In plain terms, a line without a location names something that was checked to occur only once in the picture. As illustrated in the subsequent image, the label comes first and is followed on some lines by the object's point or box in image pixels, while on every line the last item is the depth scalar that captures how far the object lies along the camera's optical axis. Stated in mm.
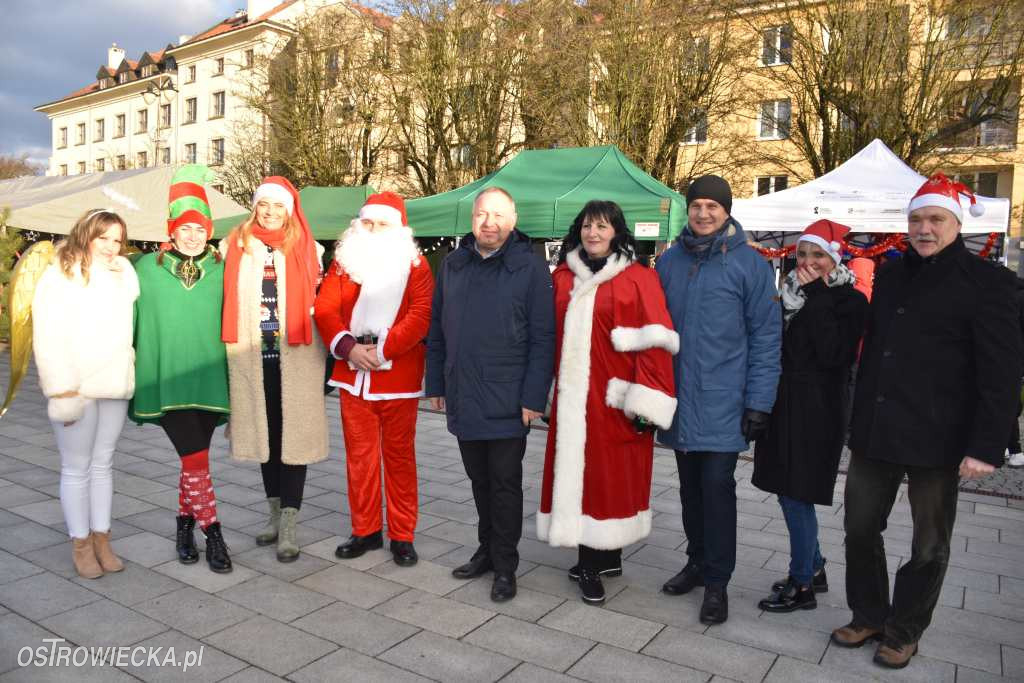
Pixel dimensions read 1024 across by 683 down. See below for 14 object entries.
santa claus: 3992
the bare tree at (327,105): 23625
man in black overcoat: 2883
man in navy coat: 3680
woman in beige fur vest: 3979
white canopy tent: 8719
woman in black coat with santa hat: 3396
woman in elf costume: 3846
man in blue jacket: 3467
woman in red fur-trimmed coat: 3529
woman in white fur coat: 3602
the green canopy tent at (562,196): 8734
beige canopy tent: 12430
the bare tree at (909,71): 15570
